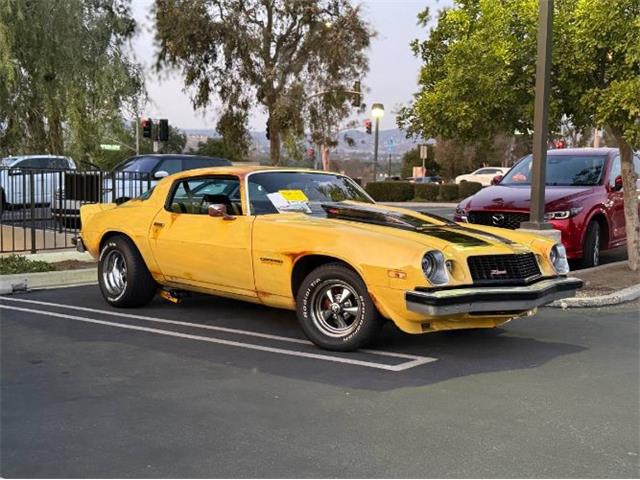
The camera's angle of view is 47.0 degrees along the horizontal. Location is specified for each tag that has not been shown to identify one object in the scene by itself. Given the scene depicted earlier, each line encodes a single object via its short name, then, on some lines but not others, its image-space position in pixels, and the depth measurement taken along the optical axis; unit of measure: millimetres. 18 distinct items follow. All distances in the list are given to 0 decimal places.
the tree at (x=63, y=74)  10500
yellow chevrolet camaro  5602
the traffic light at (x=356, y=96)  31391
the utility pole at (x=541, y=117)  8781
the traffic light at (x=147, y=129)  25312
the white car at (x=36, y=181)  11570
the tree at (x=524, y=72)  8836
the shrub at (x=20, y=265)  9562
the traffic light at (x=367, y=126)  37781
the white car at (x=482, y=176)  46384
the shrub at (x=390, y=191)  37438
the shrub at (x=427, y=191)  37750
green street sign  12353
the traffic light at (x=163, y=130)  23273
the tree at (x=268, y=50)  30406
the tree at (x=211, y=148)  67775
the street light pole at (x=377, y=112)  34281
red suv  10398
